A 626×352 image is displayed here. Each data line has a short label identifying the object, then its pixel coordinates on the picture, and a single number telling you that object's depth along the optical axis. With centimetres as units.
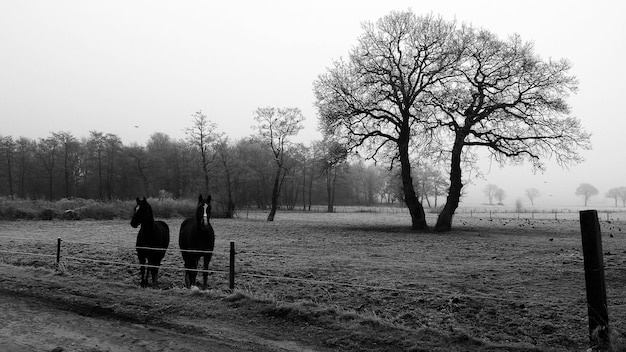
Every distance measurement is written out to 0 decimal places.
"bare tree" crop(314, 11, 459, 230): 3141
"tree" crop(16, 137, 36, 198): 7075
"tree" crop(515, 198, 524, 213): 8456
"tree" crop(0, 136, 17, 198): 6838
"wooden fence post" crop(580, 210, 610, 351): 517
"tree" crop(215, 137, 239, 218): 6134
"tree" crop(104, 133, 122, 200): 7325
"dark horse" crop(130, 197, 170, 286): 1076
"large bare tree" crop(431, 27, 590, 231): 2931
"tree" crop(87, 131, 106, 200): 7375
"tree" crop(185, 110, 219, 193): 5597
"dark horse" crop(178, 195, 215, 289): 1049
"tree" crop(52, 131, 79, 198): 7138
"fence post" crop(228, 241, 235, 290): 901
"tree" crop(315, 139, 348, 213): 3334
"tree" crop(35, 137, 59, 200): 7112
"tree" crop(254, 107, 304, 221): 5119
